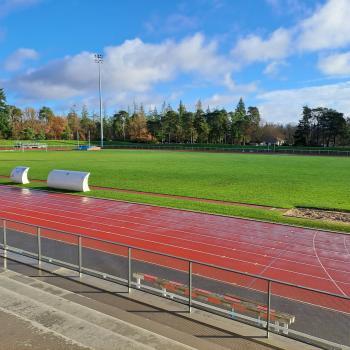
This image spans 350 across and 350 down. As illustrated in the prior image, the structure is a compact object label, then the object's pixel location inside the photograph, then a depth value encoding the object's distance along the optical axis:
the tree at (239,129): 104.44
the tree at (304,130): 95.50
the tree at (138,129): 121.34
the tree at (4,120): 114.44
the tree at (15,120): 119.33
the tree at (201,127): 108.09
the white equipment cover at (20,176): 26.70
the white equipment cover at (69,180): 23.20
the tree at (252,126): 104.56
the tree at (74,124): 137.12
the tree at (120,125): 126.90
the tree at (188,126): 110.69
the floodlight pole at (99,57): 89.81
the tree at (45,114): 131.50
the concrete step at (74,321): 5.70
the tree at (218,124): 107.25
